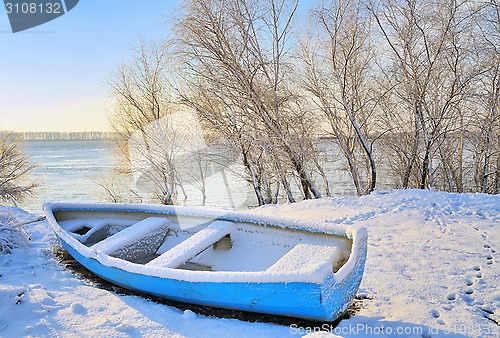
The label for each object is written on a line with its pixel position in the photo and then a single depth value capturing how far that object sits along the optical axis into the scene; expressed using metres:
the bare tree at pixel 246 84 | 7.97
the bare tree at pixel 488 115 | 8.34
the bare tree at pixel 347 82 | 8.18
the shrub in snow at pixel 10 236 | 4.36
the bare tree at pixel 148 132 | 14.54
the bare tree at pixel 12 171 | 13.52
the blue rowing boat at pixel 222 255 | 2.49
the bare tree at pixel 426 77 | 7.98
